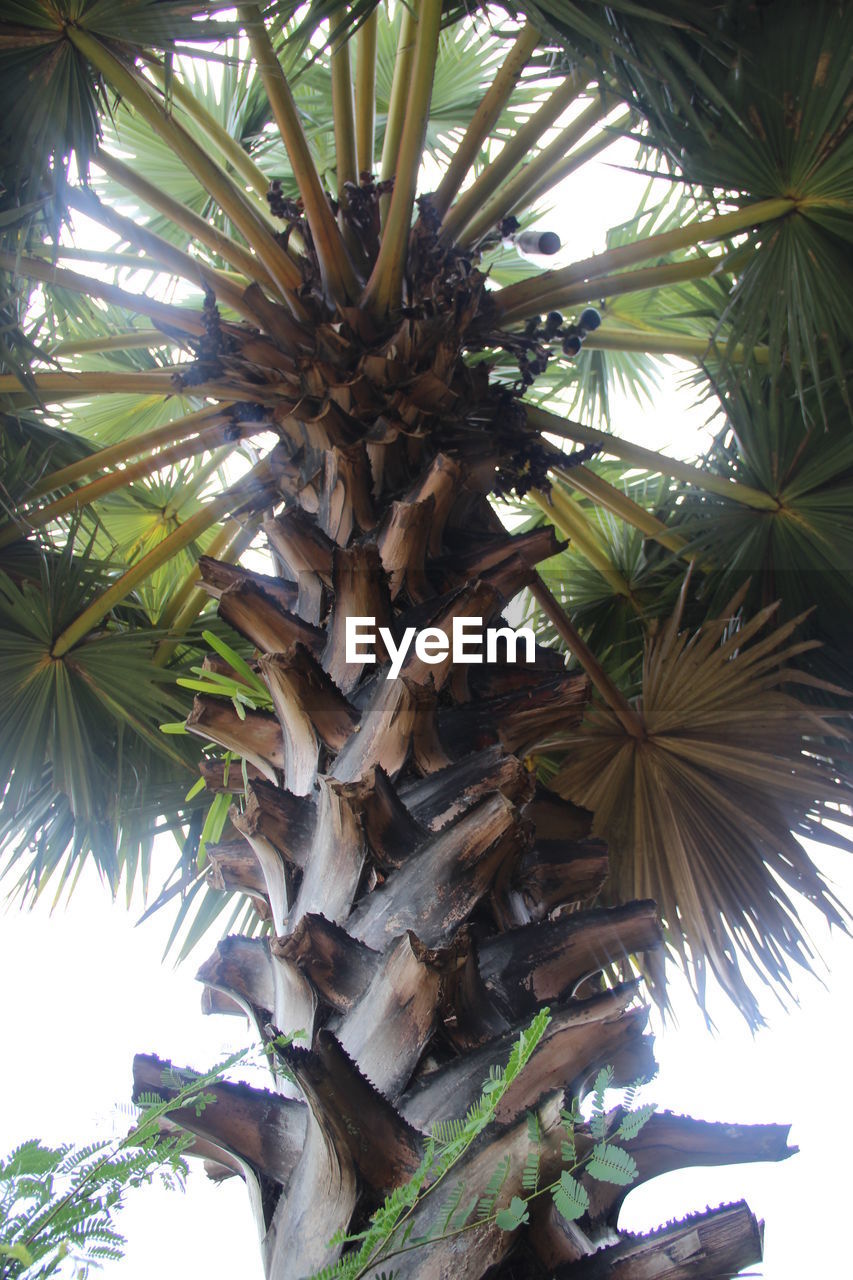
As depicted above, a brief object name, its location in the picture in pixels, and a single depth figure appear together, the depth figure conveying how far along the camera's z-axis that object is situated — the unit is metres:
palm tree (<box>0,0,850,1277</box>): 1.41
